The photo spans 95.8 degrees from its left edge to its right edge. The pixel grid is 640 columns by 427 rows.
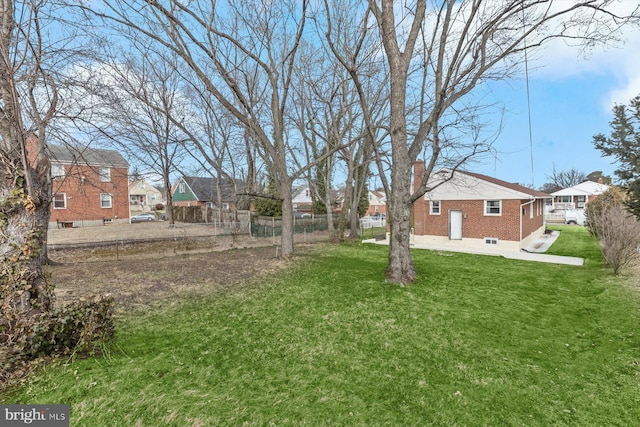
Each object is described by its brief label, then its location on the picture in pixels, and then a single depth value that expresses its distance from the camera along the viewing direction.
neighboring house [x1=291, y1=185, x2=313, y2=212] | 45.47
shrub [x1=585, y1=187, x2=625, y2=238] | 15.65
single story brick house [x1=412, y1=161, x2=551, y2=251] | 14.31
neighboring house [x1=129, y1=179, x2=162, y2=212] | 51.66
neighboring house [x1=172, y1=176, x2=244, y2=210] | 35.84
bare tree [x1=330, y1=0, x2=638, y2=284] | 7.11
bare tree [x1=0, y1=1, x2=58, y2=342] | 3.28
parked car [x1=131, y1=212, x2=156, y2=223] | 30.72
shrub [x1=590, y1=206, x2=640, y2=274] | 8.51
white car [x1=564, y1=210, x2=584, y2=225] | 28.82
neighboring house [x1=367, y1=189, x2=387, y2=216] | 51.69
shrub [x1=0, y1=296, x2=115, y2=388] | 3.17
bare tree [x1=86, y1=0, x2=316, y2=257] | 7.93
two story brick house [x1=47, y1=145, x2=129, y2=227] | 23.48
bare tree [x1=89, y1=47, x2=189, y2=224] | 11.53
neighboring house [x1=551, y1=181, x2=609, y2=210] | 36.31
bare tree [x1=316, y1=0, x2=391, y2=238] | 8.26
